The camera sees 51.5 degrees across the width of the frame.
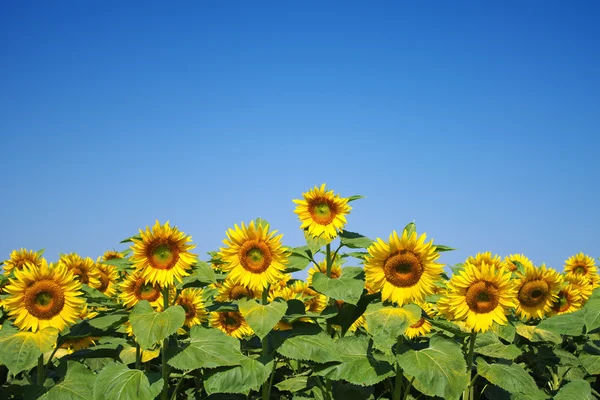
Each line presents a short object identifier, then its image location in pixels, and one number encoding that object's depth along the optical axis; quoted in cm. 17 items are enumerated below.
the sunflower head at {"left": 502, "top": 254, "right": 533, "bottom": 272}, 815
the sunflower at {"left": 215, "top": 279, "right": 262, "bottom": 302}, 712
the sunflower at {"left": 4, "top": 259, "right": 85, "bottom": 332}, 566
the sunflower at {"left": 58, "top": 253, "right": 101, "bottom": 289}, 728
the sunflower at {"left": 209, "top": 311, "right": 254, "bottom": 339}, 714
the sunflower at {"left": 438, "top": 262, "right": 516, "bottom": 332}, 584
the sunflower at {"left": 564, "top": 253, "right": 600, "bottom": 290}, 1010
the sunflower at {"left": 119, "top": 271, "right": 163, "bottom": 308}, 627
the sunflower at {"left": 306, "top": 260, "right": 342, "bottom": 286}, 766
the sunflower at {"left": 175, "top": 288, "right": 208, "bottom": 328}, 692
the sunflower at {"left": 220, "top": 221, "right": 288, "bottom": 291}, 566
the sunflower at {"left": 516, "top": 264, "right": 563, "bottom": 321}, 680
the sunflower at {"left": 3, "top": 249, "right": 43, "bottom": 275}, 826
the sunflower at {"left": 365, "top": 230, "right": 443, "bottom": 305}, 541
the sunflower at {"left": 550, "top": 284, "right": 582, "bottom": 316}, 773
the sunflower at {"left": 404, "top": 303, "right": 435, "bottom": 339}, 699
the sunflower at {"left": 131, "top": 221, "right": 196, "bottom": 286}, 549
